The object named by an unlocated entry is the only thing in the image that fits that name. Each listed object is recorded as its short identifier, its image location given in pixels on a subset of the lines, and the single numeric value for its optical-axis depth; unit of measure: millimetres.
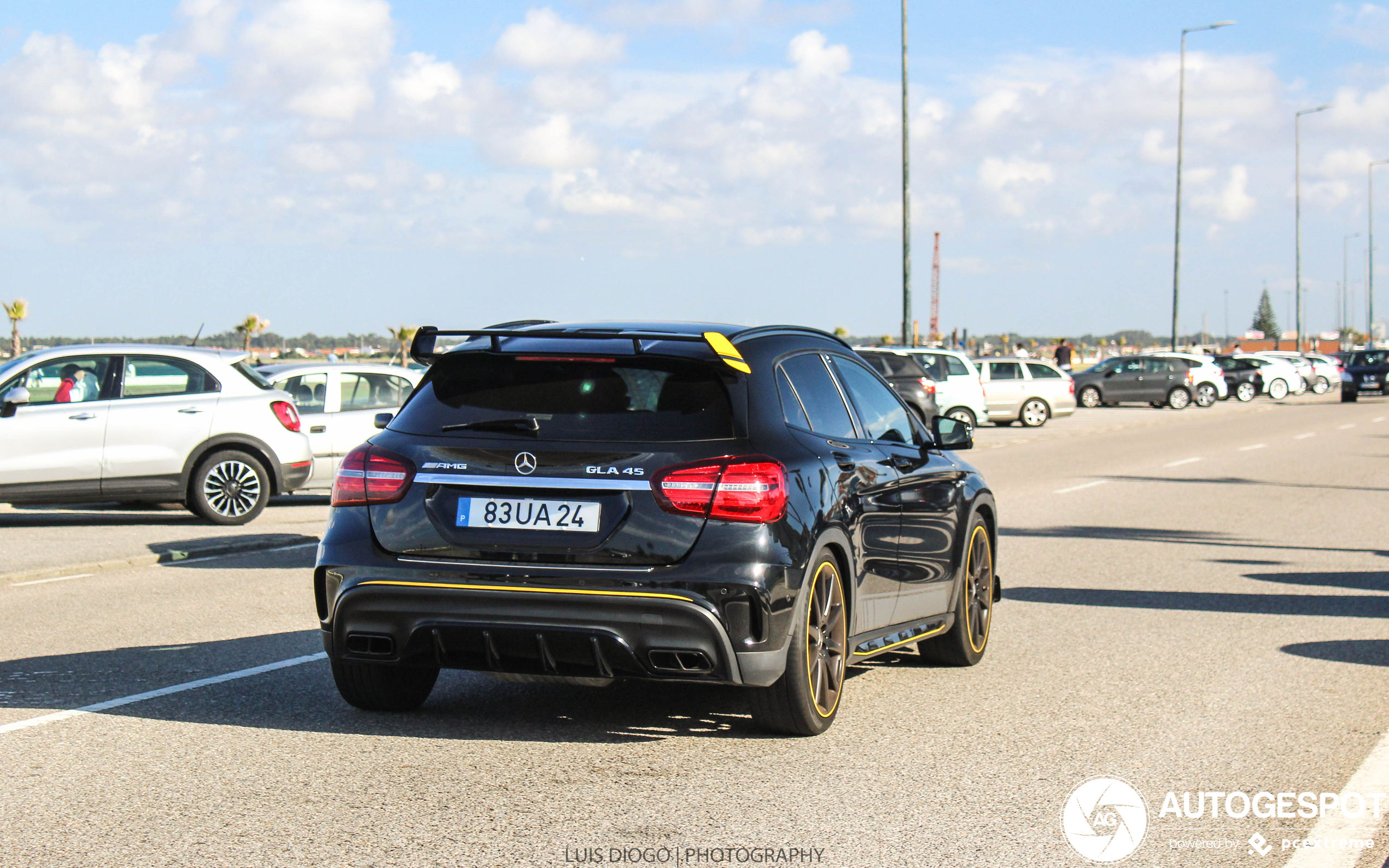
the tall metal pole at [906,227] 35125
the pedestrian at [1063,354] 50531
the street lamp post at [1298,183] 72875
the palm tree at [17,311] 63597
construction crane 129875
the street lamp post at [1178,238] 56719
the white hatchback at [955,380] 30859
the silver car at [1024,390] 36656
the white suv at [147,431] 14461
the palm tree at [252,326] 83188
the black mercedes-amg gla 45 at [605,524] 5613
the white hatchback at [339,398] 16547
